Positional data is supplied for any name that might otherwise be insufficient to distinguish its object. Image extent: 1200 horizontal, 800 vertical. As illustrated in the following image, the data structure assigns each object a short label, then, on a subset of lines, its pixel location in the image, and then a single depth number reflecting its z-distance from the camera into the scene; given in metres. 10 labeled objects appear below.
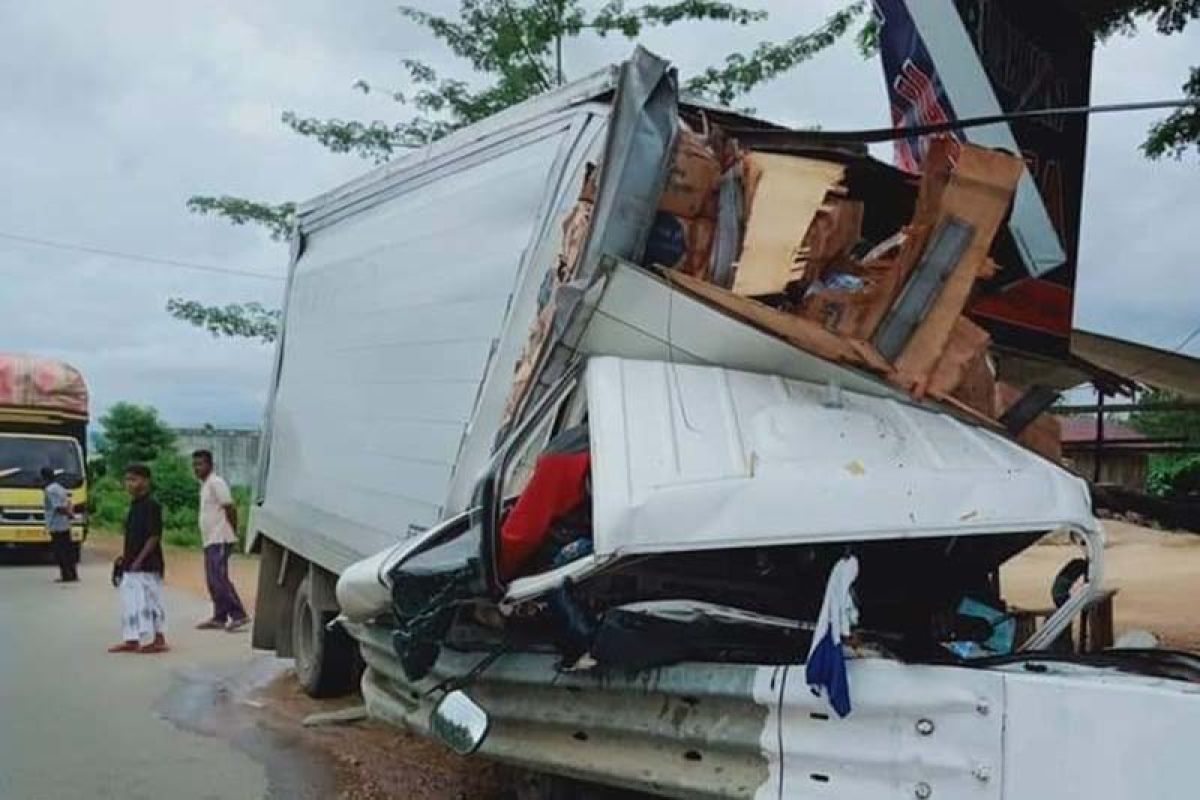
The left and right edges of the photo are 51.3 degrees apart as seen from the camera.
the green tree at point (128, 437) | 31.05
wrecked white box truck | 3.02
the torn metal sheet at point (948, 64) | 7.46
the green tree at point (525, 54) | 17.02
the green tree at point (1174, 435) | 18.87
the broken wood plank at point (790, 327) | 4.12
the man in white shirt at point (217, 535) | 12.70
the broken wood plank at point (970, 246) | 4.19
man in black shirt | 11.14
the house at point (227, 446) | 32.41
